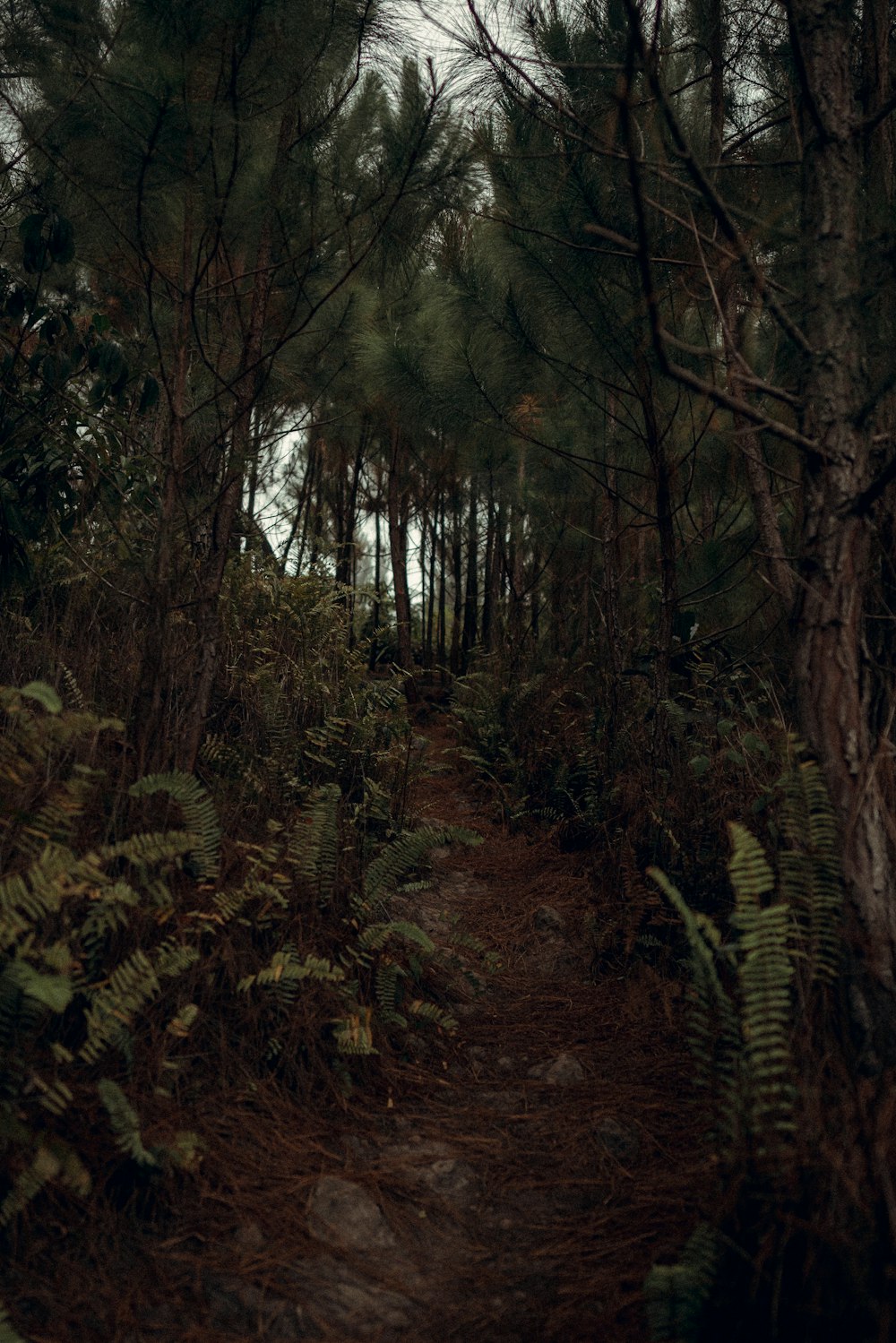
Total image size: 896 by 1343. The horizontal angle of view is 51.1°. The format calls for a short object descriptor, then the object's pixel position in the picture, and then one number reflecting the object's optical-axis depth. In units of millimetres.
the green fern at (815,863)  2297
